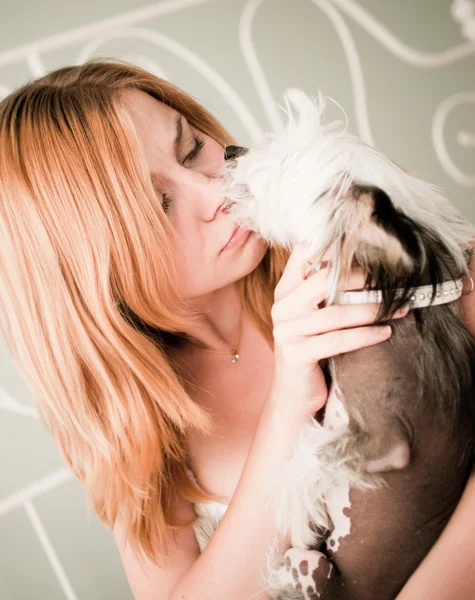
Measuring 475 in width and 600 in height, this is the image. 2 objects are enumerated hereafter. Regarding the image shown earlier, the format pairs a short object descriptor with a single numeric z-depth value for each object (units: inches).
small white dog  27.3
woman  33.1
